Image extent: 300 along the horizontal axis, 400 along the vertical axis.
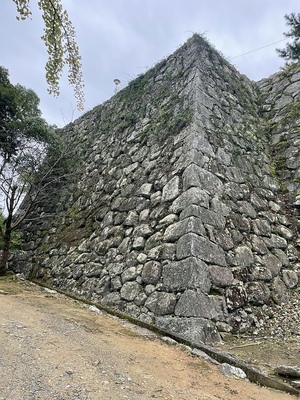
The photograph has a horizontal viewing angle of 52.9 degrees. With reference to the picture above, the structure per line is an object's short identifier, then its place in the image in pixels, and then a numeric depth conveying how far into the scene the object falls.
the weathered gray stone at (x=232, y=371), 2.41
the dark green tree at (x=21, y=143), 7.23
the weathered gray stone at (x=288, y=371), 2.34
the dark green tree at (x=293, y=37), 8.46
